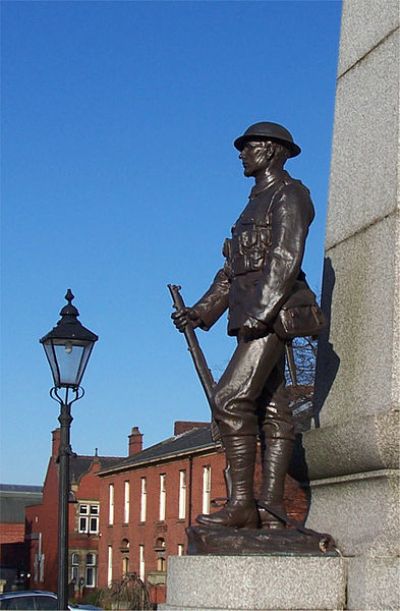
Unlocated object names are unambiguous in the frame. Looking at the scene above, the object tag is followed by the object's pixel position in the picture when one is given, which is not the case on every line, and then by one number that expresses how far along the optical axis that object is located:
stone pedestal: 6.45
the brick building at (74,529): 70.84
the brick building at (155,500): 48.44
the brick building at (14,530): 85.62
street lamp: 11.42
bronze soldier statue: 6.96
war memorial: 6.55
